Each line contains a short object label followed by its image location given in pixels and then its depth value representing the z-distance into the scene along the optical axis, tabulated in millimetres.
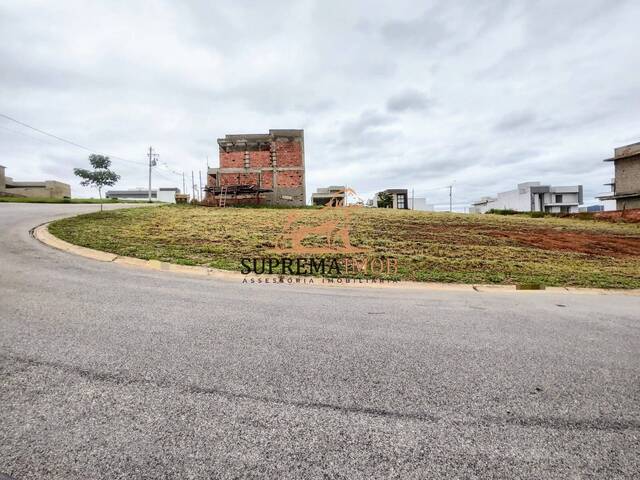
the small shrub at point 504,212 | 32544
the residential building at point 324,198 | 50791
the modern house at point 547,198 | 59562
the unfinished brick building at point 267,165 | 27094
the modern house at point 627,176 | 32219
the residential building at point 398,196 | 55031
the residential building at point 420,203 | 72125
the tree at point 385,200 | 53531
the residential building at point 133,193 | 89375
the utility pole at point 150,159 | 49906
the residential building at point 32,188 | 45750
